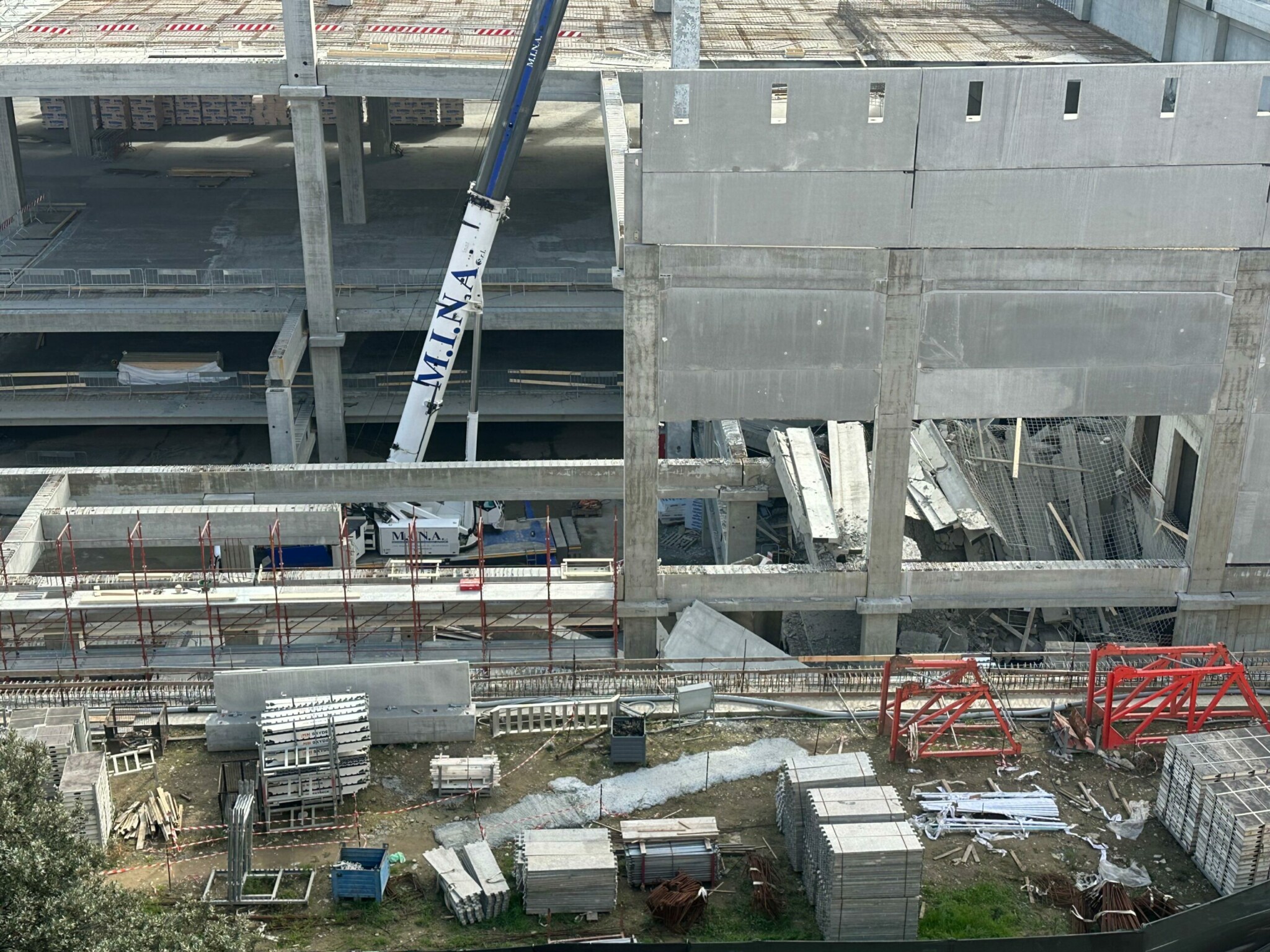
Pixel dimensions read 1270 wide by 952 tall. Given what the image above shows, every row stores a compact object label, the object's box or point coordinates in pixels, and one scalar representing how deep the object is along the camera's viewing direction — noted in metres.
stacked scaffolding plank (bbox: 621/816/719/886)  22.52
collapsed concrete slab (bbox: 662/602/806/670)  29.94
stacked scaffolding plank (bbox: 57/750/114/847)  22.61
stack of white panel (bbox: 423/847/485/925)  21.94
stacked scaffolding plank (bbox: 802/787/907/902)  21.98
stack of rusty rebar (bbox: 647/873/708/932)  21.84
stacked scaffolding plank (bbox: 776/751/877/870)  23.09
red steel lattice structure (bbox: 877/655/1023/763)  24.94
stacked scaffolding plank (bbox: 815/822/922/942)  21.20
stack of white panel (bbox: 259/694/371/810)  23.77
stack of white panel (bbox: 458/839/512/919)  22.08
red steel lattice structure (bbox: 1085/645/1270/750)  24.69
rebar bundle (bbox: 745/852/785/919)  22.12
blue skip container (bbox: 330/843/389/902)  22.16
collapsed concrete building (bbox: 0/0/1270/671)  26.42
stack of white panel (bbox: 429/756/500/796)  24.61
